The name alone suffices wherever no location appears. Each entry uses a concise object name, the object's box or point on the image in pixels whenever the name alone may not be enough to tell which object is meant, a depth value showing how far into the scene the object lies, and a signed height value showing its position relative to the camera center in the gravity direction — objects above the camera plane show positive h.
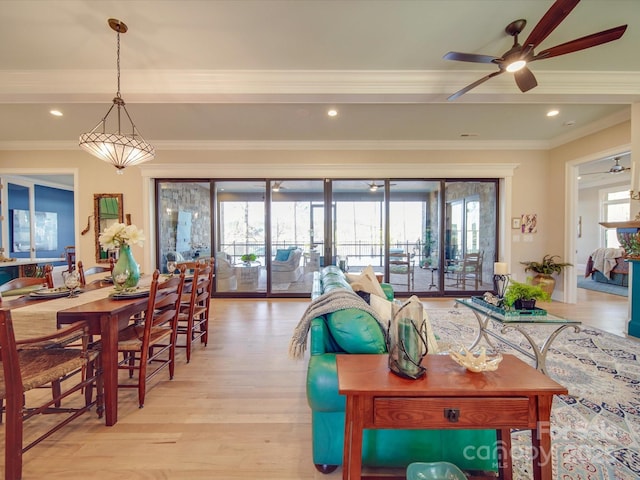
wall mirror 5.15 +0.51
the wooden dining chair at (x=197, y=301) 2.71 -0.70
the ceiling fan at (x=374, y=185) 5.42 +1.02
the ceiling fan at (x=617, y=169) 4.87 +1.22
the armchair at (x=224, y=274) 5.57 -0.75
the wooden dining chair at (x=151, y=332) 2.01 -0.78
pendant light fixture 2.60 +0.89
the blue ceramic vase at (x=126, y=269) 2.20 -0.25
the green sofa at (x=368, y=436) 1.37 -1.01
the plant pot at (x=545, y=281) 4.93 -0.82
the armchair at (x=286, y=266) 5.58 -0.58
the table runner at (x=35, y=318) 1.67 -0.50
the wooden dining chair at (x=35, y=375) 1.34 -0.76
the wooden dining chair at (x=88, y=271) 2.80 -0.38
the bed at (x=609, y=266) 6.09 -0.69
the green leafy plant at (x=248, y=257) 5.57 -0.41
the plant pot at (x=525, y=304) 2.46 -0.61
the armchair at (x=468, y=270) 5.61 -0.68
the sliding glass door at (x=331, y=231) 5.45 +0.12
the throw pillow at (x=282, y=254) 5.59 -0.35
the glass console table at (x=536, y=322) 2.26 -0.72
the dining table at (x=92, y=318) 1.70 -0.51
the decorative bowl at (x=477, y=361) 1.15 -0.53
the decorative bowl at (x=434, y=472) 1.11 -0.97
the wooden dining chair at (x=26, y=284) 2.28 -0.39
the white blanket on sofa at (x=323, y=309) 1.53 -0.41
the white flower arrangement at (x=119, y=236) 2.19 +0.01
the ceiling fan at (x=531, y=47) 1.80 +1.43
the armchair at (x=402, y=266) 5.61 -0.60
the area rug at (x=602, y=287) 5.64 -1.13
